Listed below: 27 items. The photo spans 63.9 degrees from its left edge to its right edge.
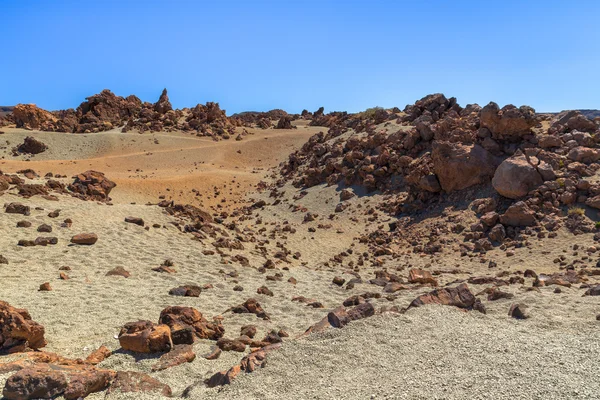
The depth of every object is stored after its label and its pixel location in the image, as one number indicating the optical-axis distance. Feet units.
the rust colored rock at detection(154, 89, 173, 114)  151.94
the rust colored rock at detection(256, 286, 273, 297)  34.27
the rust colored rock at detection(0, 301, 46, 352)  18.99
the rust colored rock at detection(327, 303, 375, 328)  21.65
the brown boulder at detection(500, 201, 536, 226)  49.99
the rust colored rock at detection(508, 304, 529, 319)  23.64
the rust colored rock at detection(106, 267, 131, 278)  33.81
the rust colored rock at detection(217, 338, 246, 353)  21.91
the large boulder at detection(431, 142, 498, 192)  60.49
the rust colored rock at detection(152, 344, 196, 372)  19.05
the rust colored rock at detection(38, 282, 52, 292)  28.02
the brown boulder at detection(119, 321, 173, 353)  20.07
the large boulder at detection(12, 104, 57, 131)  140.36
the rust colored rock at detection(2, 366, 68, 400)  14.46
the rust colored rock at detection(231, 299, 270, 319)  28.66
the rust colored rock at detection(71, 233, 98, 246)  39.14
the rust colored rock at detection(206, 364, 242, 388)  16.75
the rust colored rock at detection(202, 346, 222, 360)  20.51
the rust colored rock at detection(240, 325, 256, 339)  24.56
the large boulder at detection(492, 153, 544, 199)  53.31
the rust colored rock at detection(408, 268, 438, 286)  37.86
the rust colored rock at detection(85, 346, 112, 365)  19.01
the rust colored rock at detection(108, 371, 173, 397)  16.28
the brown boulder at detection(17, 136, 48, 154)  117.29
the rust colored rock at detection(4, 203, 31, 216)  42.35
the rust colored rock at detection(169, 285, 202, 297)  31.30
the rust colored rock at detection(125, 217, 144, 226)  47.11
